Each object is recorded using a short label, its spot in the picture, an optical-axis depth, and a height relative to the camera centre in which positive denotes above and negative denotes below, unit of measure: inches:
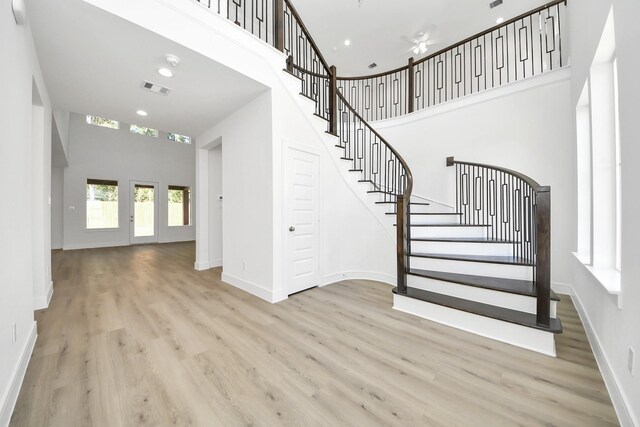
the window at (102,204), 317.1 +15.0
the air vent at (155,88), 121.3 +64.6
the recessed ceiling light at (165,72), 107.8 +63.8
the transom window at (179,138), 376.1 +119.6
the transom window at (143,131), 344.8 +120.0
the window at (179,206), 382.5 +14.1
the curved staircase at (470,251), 83.5 -18.4
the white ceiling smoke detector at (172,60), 98.9 +63.4
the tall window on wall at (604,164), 81.4 +16.4
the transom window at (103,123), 314.2 +121.4
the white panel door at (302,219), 135.4 -3.1
